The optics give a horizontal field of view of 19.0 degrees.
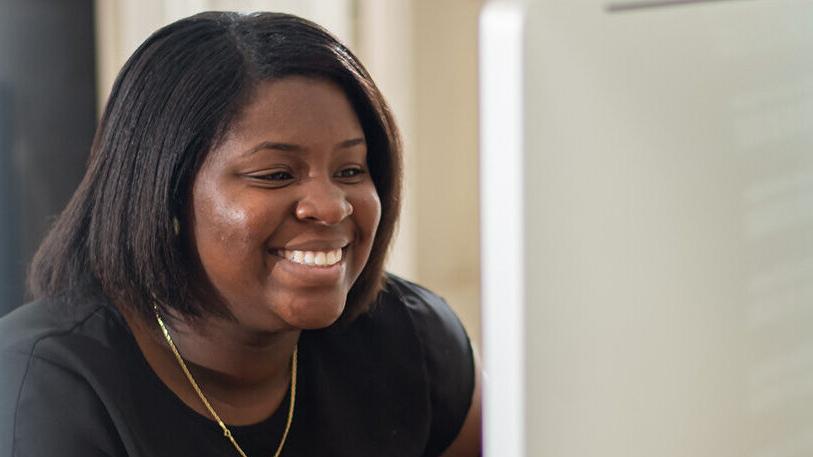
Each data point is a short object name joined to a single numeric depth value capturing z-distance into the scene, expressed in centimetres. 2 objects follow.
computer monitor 118
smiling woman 168
